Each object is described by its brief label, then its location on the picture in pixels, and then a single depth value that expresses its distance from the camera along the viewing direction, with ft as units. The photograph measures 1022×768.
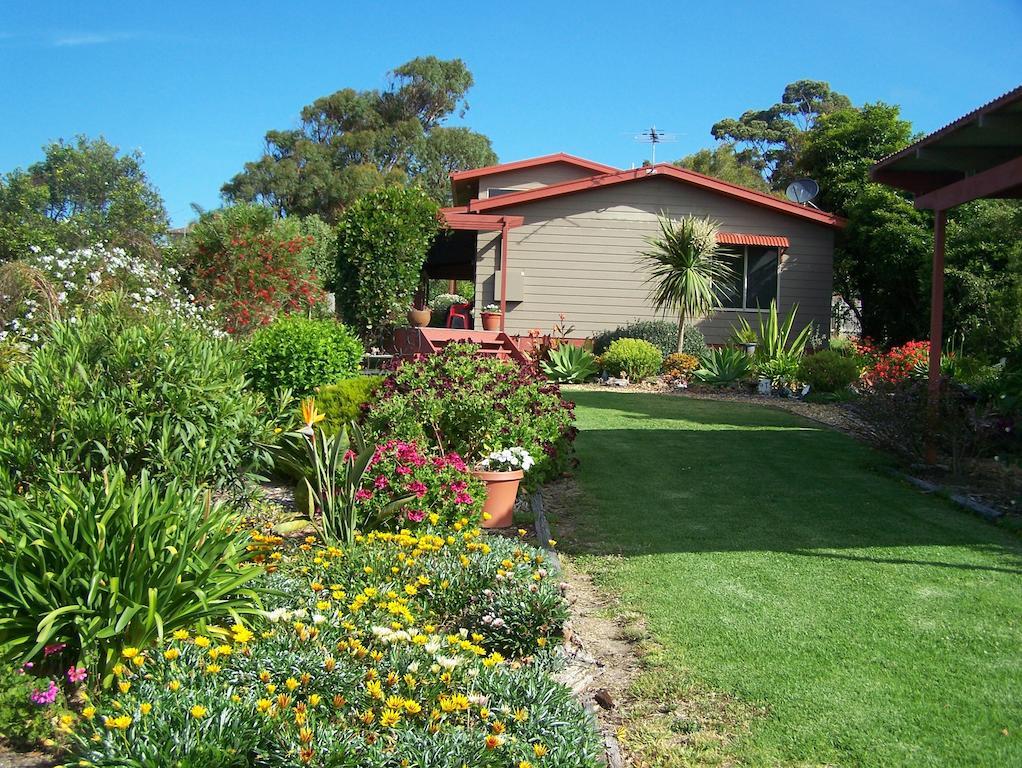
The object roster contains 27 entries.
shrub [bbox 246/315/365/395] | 30.53
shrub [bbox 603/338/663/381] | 52.54
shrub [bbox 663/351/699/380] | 52.95
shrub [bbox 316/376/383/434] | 27.04
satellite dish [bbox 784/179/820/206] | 69.08
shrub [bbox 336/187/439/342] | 53.57
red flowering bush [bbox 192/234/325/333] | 49.87
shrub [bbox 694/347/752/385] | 50.67
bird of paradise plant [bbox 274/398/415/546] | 17.90
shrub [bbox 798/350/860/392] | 47.55
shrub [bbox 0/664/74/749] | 10.27
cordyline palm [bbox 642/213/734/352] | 54.29
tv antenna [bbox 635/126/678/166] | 73.05
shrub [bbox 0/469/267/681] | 11.12
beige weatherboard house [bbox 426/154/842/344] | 62.44
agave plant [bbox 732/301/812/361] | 52.70
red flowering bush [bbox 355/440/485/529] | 18.29
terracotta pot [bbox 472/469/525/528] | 21.61
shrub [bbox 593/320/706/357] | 58.54
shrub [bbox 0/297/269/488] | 16.80
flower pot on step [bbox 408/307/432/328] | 52.60
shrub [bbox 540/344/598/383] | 51.60
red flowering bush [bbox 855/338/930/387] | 42.98
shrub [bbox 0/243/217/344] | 35.97
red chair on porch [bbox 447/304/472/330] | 60.90
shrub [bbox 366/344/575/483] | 22.81
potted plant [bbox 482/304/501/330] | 56.00
